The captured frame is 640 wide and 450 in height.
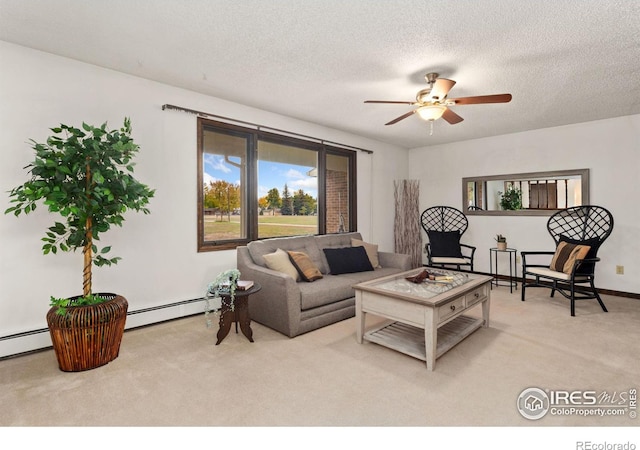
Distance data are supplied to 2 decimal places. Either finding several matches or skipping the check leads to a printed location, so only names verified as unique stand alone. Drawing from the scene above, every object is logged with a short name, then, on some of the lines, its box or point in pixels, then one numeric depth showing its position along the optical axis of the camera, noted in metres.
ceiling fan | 2.76
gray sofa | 2.95
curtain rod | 3.42
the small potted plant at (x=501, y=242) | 5.13
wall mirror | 4.81
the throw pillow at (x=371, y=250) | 4.29
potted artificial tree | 2.21
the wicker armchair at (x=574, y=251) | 3.73
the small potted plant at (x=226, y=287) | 2.74
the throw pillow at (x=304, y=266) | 3.49
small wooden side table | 2.81
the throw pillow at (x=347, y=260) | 3.93
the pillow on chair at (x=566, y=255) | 3.76
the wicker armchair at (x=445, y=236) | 5.12
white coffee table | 2.40
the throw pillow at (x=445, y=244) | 5.25
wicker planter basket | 2.25
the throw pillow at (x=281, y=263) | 3.38
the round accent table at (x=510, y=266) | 5.01
